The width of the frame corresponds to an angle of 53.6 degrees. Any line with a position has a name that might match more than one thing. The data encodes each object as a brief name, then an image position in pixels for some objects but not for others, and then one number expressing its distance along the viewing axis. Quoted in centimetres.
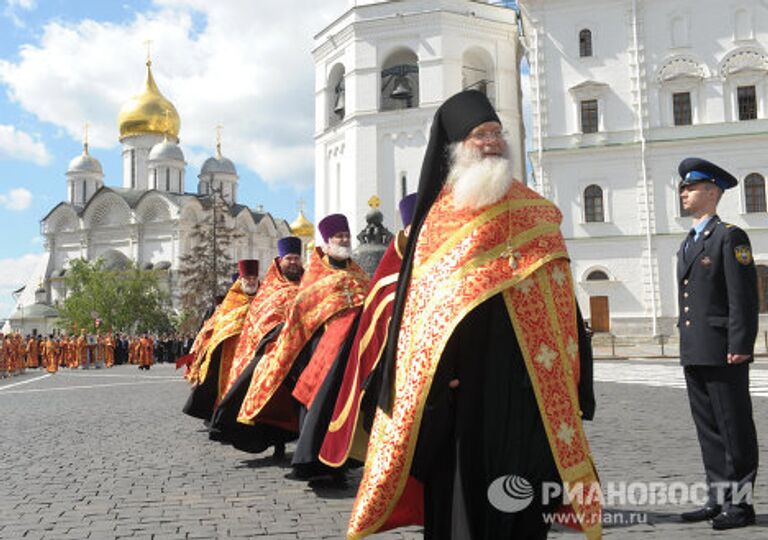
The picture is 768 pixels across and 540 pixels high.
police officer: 438
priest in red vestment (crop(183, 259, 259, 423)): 830
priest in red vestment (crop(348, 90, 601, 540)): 317
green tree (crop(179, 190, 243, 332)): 4456
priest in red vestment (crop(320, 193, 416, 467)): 400
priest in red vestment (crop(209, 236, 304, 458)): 698
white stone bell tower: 4025
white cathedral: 6222
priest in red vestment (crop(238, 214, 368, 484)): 589
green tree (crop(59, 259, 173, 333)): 5394
